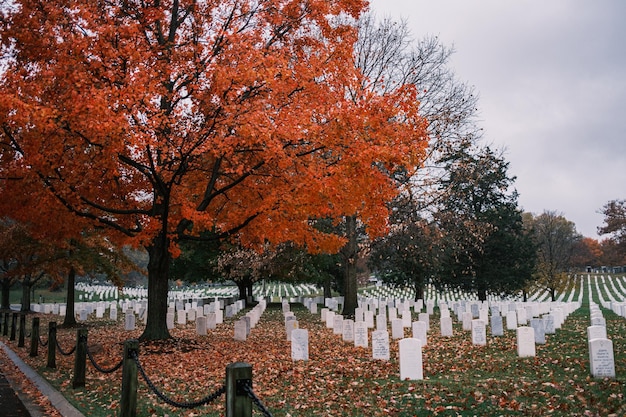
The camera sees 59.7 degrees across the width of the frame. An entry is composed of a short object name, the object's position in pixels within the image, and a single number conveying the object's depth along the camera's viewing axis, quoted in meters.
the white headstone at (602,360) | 9.05
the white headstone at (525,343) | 11.94
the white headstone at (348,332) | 16.14
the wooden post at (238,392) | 4.79
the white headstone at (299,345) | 12.05
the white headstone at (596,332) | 10.92
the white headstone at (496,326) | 16.50
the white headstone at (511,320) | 18.45
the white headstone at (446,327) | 16.89
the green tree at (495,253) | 36.56
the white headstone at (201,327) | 18.48
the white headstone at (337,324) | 17.61
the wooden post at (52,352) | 11.91
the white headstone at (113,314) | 29.00
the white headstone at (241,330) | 16.48
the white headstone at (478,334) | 14.38
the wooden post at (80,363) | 9.66
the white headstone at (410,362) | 9.63
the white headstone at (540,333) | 14.45
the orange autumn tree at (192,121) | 11.38
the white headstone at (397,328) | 16.39
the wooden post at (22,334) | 16.78
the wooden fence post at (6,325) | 20.73
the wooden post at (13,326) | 18.73
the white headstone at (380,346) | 11.75
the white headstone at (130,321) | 21.45
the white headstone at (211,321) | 20.64
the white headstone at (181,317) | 24.81
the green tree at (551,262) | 41.12
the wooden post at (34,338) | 14.08
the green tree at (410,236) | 24.41
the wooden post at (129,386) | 7.30
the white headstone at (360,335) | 14.22
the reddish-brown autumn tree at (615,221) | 68.06
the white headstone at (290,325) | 16.56
